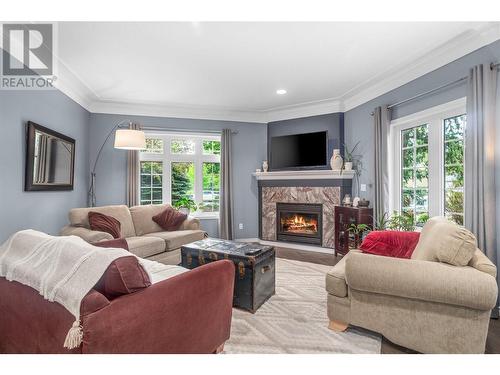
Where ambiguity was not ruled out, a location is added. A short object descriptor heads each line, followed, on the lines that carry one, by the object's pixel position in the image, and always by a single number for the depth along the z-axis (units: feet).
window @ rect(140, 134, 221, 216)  16.67
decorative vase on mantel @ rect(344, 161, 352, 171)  14.67
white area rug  6.33
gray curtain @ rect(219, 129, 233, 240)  16.89
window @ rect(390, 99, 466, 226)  9.64
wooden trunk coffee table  8.10
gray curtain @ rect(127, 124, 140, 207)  15.46
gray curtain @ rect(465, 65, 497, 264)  7.84
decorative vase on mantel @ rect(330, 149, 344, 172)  14.85
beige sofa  10.78
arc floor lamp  12.37
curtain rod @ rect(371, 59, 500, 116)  7.91
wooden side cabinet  12.84
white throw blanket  3.82
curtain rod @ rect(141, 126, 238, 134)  16.10
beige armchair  5.50
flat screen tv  15.97
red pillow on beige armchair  8.39
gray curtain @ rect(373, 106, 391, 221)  12.19
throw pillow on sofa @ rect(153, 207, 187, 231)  13.71
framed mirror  9.46
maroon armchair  3.75
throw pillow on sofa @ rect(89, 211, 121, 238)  11.12
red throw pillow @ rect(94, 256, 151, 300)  4.03
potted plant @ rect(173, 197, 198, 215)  15.64
